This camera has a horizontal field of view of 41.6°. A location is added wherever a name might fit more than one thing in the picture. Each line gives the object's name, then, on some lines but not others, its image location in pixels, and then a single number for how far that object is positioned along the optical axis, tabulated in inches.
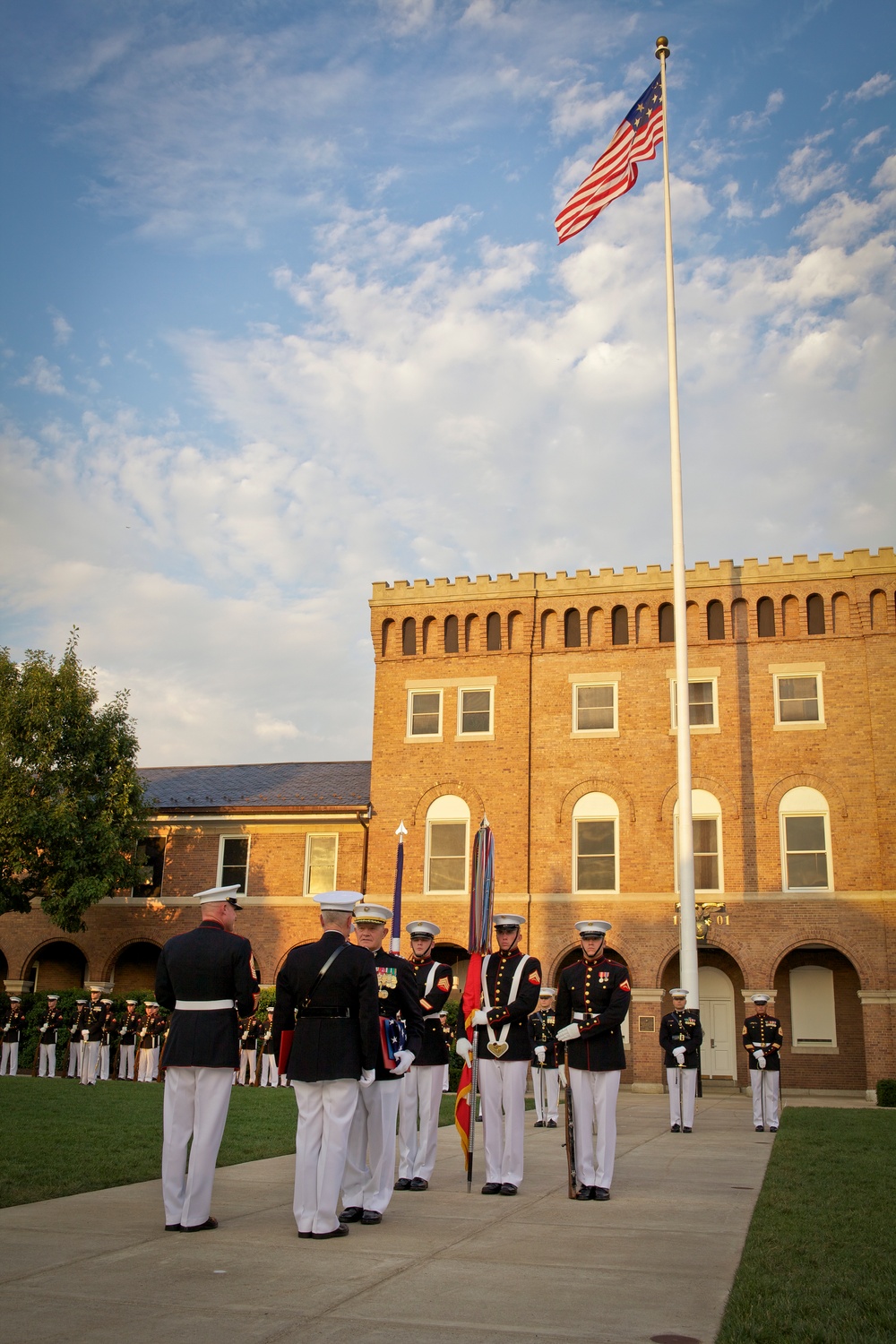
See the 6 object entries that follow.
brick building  1205.1
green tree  1195.3
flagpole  999.0
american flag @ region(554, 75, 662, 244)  994.1
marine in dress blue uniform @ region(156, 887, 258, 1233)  296.2
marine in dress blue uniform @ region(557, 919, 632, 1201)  376.5
